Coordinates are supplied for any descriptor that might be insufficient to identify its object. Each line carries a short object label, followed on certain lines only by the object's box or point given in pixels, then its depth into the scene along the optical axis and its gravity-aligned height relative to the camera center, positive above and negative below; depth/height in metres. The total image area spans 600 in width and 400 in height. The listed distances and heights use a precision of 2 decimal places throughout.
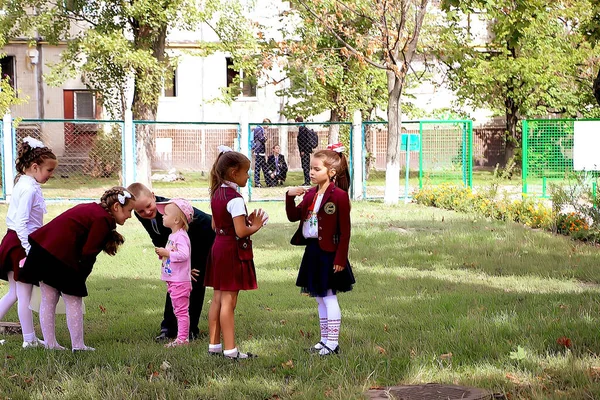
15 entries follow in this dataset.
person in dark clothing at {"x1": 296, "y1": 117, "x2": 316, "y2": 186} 25.89 -0.08
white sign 16.78 -0.13
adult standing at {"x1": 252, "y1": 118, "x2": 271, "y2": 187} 25.14 -0.32
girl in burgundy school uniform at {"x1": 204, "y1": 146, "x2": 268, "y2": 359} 6.20 -0.69
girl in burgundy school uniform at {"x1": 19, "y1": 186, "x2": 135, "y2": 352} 6.61 -0.80
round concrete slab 5.04 -1.42
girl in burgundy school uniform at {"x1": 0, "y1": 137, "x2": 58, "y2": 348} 7.08 -0.57
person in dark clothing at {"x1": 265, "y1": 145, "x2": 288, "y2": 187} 25.75 -0.86
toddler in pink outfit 6.85 -0.91
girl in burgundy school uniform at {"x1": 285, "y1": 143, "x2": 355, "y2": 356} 6.38 -0.71
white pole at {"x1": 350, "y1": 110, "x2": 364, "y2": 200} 21.89 -0.45
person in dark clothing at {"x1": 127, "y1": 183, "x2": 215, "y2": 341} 7.23 -0.90
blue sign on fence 21.80 -0.04
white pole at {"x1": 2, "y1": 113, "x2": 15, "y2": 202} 20.52 -0.19
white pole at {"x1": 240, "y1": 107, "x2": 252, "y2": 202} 21.61 +0.08
